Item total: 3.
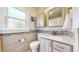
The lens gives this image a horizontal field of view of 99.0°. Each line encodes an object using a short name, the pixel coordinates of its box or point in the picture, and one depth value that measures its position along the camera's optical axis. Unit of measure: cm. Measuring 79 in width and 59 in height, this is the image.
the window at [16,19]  150
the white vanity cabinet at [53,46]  143
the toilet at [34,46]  154
